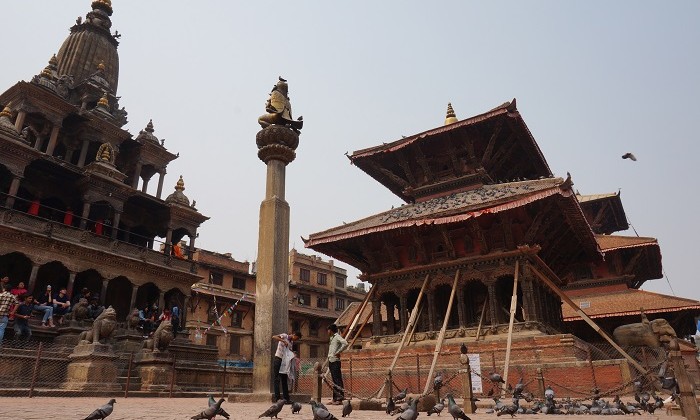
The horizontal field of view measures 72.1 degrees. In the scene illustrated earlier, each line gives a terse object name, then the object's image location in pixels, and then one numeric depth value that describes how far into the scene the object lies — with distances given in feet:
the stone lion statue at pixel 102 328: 45.93
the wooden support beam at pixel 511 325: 43.65
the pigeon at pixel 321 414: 20.06
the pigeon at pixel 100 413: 17.88
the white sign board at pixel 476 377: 43.10
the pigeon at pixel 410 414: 19.63
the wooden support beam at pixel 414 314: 55.47
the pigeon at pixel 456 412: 20.68
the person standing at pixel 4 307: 41.98
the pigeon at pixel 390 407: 28.40
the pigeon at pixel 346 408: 24.76
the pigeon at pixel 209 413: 19.73
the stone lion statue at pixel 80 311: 60.87
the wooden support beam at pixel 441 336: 45.31
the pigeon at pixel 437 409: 28.71
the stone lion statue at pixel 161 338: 52.70
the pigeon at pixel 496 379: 37.70
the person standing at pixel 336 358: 34.65
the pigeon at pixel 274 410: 22.25
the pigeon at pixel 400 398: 33.63
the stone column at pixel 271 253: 31.32
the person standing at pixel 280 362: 29.63
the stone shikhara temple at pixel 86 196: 73.10
